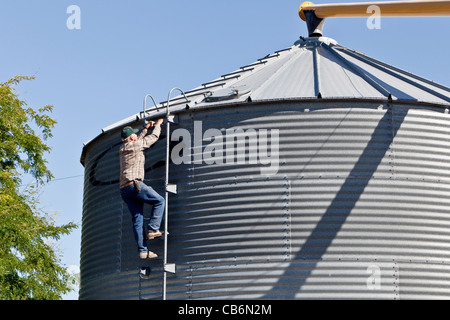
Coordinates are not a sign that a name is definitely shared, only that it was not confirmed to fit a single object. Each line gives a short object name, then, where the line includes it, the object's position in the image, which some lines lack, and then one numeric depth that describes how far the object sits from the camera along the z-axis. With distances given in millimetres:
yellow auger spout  20859
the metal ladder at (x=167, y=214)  17438
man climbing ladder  17891
